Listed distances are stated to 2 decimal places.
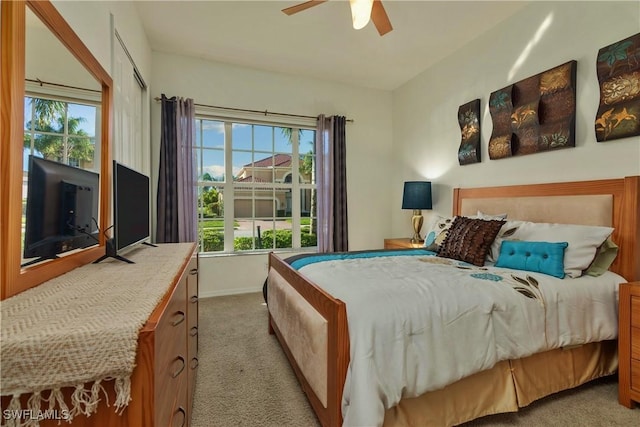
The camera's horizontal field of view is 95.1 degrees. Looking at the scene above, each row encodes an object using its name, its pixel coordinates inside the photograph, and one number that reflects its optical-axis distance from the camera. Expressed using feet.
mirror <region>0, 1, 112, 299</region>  2.99
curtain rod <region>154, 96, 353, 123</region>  11.81
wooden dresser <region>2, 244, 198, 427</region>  2.27
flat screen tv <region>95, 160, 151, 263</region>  4.66
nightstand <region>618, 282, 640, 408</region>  5.23
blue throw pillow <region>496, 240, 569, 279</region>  5.96
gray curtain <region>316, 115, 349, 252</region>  13.55
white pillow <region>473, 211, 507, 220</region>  8.45
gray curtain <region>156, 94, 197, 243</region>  11.03
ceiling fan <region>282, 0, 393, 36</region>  6.26
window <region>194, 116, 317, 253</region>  12.45
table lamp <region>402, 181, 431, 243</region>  11.75
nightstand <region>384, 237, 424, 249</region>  11.50
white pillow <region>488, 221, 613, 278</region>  5.95
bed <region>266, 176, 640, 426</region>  4.23
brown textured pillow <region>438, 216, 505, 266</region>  7.24
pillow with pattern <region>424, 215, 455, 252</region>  8.78
